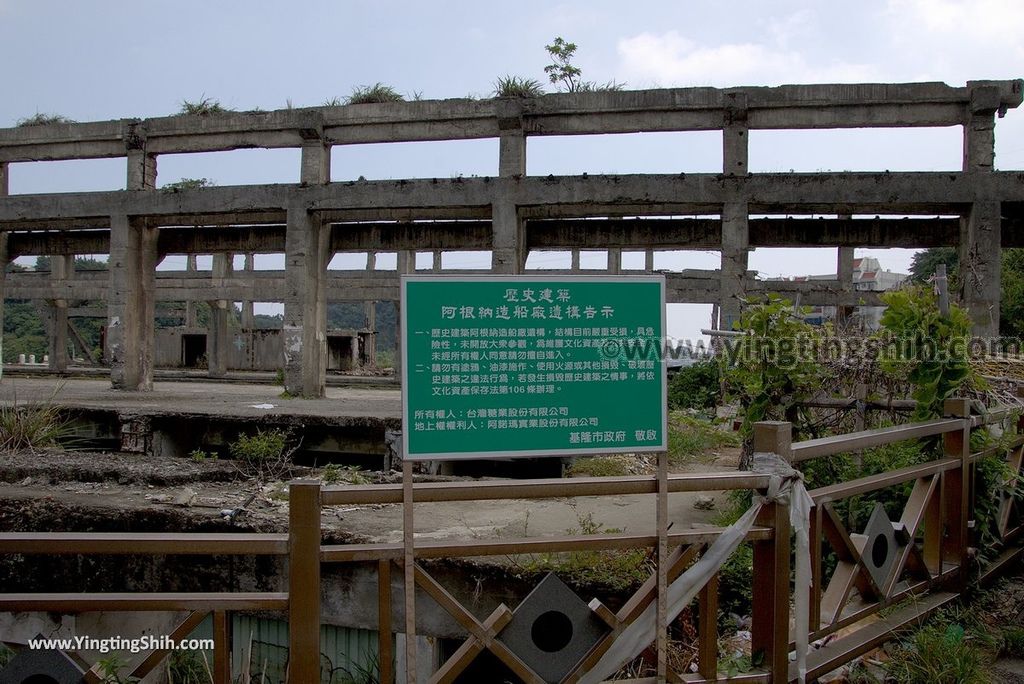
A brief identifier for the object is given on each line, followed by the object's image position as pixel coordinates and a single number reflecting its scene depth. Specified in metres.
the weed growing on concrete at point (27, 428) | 8.46
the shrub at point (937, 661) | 3.10
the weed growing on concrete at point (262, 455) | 8.09
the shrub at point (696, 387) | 14.66
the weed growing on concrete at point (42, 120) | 14.83
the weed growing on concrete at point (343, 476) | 7.52
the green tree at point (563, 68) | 13.09
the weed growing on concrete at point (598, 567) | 4.60
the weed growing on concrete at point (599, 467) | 8.09
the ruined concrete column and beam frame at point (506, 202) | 11.44
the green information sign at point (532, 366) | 2.35
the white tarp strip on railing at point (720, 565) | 2.57
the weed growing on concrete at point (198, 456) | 8.48
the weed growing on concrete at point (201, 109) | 14.16
